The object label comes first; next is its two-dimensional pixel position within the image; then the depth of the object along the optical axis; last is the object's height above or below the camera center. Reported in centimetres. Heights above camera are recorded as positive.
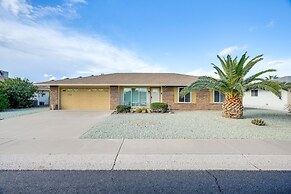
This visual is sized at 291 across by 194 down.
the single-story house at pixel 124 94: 1353 +44
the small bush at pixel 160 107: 1201 -81
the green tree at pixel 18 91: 1468 +82
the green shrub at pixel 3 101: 1301 -28
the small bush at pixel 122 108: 1176 -88
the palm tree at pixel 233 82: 879 +110
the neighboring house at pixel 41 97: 1778 +18
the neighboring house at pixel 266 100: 1551 -27
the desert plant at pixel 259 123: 756 -142
